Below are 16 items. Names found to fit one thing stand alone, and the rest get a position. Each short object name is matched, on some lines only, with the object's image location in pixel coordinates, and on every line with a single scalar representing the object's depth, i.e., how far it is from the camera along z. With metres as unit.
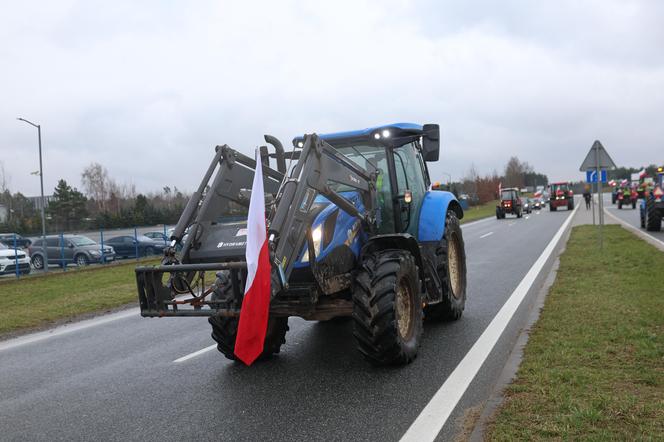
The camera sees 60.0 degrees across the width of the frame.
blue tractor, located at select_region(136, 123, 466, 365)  5.11
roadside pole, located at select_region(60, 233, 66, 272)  22.02
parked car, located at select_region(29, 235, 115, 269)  24.50
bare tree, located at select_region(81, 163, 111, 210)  90.56
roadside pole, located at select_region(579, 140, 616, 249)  14.86
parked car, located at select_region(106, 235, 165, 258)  26.86
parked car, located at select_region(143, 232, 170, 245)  28.83
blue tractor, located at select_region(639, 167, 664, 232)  21.84
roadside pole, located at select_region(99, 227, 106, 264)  24.16
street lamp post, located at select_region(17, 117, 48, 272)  23.23
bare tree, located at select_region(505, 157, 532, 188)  125.66
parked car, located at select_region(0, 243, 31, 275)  20.16
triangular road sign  14.87
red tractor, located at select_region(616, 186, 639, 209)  48.14
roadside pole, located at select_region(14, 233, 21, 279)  19.44
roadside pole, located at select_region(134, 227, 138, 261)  25.81
